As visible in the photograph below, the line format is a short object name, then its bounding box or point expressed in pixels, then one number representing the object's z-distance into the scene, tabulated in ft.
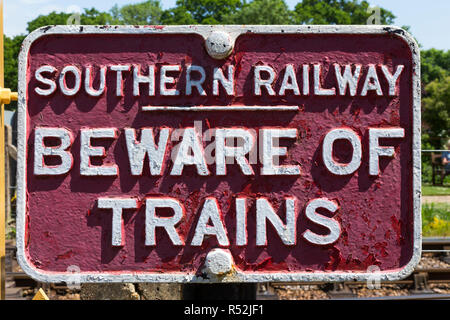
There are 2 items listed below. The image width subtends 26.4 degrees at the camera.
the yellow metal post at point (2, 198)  4.30
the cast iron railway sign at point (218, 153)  4.08
